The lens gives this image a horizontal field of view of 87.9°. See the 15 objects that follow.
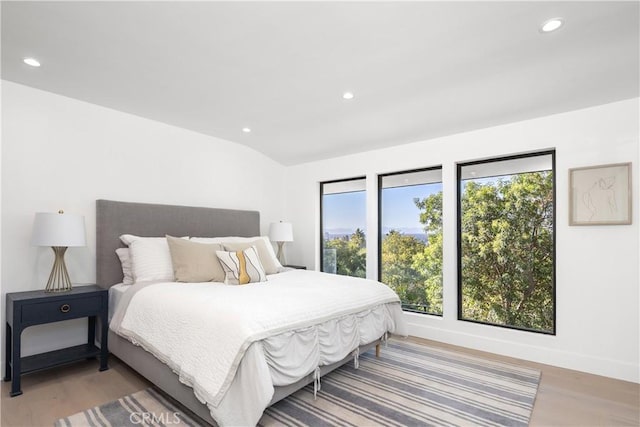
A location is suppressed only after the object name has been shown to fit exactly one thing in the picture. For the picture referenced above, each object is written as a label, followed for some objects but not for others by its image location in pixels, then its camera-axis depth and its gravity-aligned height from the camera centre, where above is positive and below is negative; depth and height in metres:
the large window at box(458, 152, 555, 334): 3.27 -0.20
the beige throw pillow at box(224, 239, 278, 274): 3.40 -0.32
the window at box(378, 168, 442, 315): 3.96 -0.19
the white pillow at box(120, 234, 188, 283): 3.03 -0.37
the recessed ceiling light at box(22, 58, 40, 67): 2.43 +1.16
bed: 1.80 -0.62
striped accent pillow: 3.01 -0.44
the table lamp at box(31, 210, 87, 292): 2.58 -0.12
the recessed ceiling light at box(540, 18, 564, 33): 1.92 +1.17
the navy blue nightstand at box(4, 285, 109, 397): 2.39 -0.76
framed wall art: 2.75 +0.25
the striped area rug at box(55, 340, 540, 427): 2.12 -1.28
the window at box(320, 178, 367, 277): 4.70 -0.08
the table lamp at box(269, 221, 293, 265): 4.68 -0.16
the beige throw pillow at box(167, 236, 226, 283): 3.00 -0.39
